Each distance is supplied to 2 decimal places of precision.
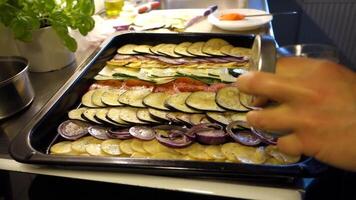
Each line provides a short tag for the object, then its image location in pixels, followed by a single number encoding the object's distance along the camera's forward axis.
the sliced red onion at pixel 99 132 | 0.81
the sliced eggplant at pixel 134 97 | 0.92
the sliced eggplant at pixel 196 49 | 1.15
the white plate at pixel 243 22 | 1.27
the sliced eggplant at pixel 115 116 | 0.85
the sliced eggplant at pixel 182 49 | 1.16
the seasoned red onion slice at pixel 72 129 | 0.82
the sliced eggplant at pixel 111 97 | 0.93
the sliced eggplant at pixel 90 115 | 0.87
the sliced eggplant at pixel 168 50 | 1.16
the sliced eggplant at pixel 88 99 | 0.95
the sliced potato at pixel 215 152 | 0.72
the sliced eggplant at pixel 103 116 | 0.85
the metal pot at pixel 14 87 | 0.80
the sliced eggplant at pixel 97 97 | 0.94
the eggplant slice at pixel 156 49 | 1.19
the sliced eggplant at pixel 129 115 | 0.85
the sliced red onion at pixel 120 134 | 0.81
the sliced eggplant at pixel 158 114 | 0.85
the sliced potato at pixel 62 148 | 0.76
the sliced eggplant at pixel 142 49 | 1.21
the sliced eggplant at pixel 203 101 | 0.88
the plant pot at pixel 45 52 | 1.01
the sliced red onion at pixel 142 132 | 0.80
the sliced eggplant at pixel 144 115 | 0.86
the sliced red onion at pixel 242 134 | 0.76
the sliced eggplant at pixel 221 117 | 0.83
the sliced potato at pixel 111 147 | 0.75
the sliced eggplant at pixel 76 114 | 0.89
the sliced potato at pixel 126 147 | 0.75
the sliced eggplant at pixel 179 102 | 0.88
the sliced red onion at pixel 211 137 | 0.77
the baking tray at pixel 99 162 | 0.60
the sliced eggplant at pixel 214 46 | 1.14
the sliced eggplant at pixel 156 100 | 0.90
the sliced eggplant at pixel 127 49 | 1.21
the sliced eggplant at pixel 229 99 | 0.87
